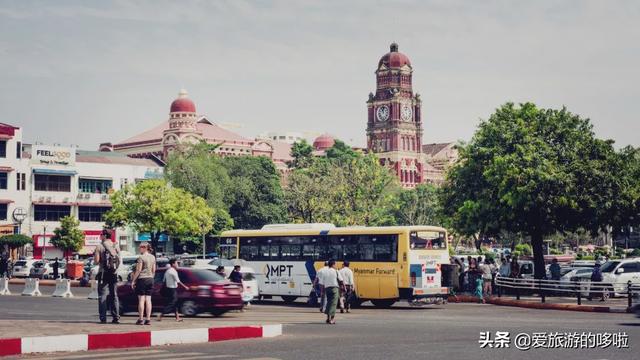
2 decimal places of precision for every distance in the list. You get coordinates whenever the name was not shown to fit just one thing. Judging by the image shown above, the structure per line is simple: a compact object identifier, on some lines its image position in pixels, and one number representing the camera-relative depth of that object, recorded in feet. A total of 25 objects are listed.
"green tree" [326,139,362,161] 427.33
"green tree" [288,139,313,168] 411.13
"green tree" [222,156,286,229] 315.78
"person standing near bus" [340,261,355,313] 89.30
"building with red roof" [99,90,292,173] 383.45
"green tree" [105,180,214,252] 238.89
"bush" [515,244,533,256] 305.73
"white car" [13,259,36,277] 212.43
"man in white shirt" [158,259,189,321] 73.36
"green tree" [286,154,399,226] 280.51
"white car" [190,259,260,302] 101.60
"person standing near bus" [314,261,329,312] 78.18
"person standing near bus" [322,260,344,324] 75.56
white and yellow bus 103.81
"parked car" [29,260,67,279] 203.39
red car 81.41
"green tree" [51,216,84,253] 246.47
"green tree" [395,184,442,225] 372.99
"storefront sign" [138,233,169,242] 285.64
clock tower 530.68
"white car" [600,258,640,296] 125.49
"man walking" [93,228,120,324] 63.98
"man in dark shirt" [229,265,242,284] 98.07
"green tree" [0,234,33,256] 231.09
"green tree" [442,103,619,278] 132.67
